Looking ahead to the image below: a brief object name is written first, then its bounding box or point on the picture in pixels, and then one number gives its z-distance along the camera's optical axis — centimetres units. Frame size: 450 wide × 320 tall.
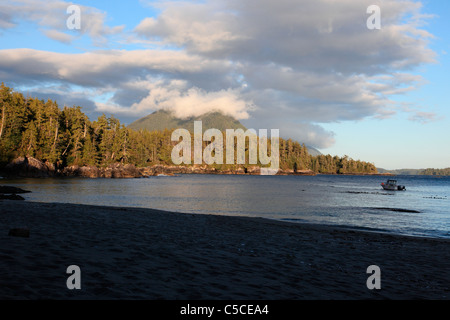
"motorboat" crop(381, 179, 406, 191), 9245
